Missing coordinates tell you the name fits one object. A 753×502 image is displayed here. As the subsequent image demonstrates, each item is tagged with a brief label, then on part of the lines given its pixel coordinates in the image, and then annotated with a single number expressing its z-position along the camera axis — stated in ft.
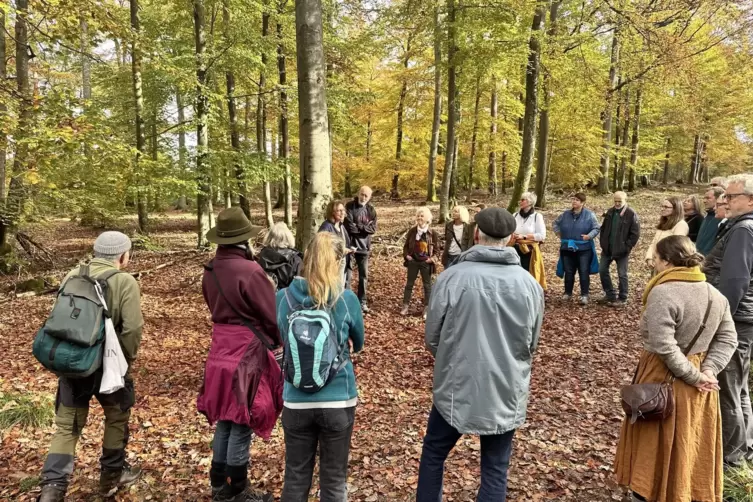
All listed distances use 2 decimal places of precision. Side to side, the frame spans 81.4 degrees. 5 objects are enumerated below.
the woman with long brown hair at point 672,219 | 19.61
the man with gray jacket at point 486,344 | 8.48
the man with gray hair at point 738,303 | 10.74
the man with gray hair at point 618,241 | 24.91
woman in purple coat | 10.12
